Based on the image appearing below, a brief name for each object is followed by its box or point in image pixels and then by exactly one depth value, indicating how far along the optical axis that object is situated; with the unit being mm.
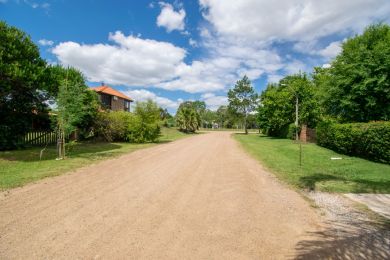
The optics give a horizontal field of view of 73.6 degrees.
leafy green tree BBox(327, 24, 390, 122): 18641
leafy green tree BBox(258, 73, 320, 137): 31094
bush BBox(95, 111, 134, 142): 24906
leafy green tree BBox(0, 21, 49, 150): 14477
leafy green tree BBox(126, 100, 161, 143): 26062
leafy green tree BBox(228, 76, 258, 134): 67562
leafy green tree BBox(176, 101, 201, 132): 56562
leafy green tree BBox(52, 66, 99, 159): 13930
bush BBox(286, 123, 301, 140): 31900
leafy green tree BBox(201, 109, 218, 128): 119000
